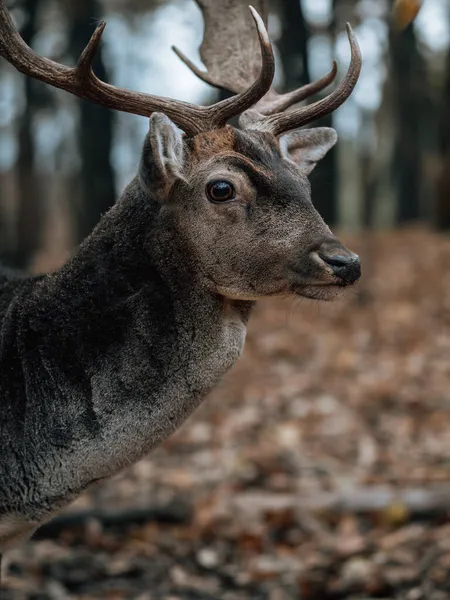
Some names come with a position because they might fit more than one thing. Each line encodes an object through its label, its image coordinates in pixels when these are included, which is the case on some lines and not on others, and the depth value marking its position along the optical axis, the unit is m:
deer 3.83
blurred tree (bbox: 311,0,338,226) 6.97
